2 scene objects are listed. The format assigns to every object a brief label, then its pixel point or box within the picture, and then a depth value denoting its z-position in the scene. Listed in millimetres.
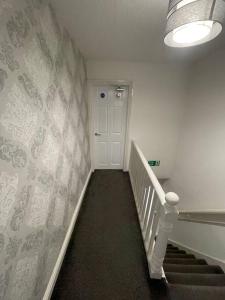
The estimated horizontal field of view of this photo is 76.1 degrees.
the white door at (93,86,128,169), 2908
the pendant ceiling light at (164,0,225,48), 721
